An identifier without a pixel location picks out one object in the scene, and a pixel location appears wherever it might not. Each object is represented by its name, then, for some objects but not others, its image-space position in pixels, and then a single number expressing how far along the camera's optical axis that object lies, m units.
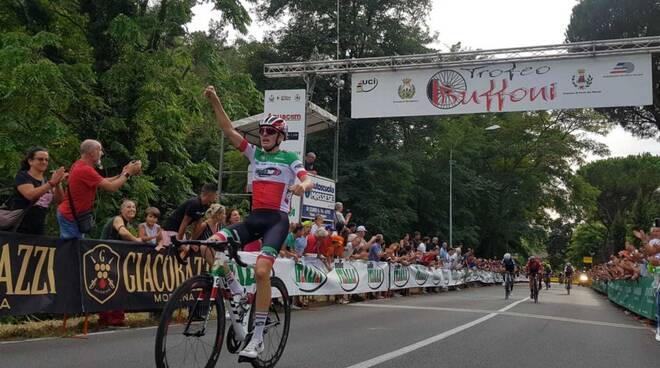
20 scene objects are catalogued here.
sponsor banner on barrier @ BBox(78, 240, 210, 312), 8.36
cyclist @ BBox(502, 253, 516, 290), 23.54
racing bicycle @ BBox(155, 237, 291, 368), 4.37
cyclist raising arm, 5.08
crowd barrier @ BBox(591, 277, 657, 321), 12.95
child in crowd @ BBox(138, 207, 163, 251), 10.21
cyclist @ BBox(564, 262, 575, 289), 36.99
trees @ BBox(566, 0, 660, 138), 30.27
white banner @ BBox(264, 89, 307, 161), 20.23
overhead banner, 17.89
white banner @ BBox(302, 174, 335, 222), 19.72
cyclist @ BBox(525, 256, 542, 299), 21.33
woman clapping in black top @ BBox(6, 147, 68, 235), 7.53
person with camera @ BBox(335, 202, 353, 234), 20.88
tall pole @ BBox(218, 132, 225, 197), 20.92
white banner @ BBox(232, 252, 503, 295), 13.19
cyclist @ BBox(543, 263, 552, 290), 41.33
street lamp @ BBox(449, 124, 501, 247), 39.58
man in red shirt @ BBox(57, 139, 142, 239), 7.73
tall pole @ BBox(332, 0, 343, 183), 22.92
